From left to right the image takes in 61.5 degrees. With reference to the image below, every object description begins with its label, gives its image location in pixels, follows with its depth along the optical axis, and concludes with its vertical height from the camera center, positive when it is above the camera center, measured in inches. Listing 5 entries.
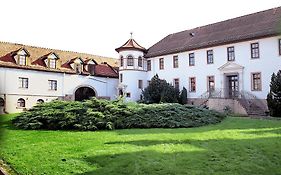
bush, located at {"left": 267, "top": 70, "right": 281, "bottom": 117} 784.0 -17.9
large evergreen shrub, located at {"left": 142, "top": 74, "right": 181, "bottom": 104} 1050.8 +2.7
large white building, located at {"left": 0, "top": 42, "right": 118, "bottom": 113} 1086.7 +97.4
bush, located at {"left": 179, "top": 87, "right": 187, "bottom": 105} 1086.7 -20.7
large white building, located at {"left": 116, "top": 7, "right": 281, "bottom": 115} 894.1 +131.1
